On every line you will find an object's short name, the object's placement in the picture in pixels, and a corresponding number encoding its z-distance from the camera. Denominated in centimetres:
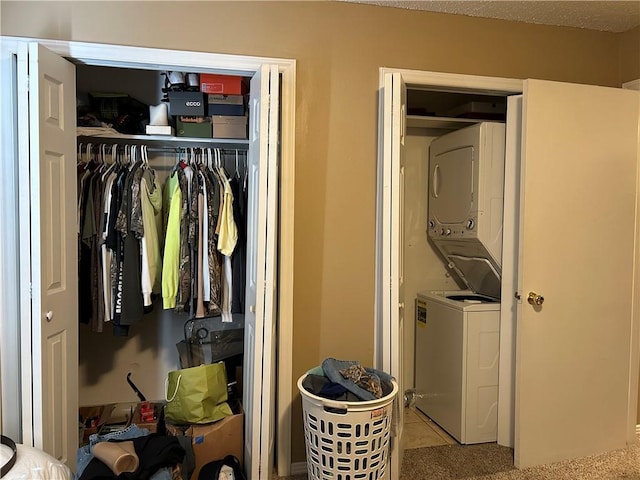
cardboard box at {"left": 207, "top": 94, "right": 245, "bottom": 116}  283
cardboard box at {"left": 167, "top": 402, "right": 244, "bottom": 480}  247
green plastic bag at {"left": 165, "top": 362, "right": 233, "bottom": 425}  255
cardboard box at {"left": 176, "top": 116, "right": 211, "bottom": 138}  286
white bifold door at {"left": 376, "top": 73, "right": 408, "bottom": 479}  229
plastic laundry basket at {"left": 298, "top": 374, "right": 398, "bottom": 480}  200
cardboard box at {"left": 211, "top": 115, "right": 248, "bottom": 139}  285
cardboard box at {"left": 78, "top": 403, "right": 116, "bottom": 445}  279
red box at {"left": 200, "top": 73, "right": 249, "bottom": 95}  272
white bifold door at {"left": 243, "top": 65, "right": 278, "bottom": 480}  217
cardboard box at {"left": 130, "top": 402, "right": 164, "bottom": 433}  271
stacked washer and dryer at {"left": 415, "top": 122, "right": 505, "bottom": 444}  283
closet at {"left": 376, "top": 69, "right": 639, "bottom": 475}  250
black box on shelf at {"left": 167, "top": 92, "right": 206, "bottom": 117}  281
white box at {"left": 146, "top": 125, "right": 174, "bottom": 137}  281
